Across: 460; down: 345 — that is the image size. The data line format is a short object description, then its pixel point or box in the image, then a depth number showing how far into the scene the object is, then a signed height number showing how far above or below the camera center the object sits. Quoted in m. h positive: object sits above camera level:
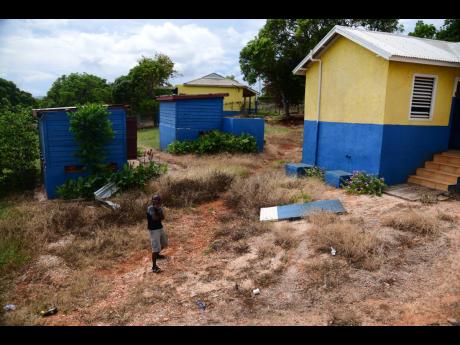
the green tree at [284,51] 25.72 +4.76
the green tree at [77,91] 34.69 +1.78
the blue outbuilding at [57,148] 10.44 -1.23
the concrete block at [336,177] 10.50 -1.83
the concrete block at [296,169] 12.24 -1.90
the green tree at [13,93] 33.62 +1.22
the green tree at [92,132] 10.03 -0.69
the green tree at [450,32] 20.23 +5.18
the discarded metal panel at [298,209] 8.20 -2.27
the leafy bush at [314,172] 11.91 -1.93
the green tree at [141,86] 30.91 +2.02
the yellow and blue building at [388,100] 9.73 +0.49
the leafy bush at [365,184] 9.66 -1.88
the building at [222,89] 32.66 +2.11
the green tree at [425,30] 23.62 +5.89
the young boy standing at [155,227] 6.32 -2.12
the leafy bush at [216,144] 16.48 -1.52
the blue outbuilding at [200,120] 17.00 -0.39
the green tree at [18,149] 11.24 -1.41
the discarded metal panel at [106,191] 9.70 -2.30
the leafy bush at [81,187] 10.16 -2.29
